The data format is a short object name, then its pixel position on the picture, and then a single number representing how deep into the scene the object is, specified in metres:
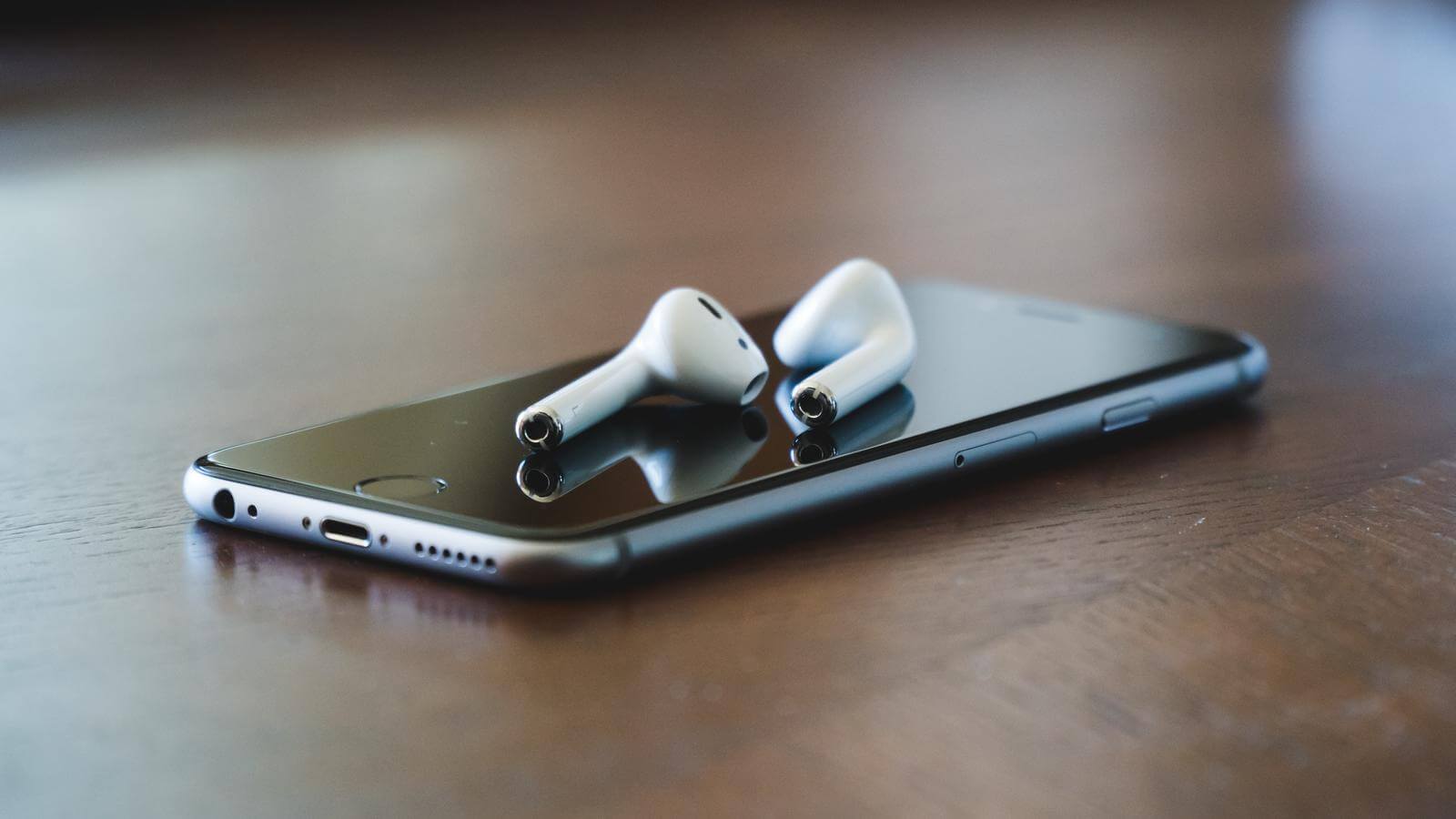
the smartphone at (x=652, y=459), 0.37
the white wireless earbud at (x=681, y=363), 0.41
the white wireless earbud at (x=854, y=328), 0.42
